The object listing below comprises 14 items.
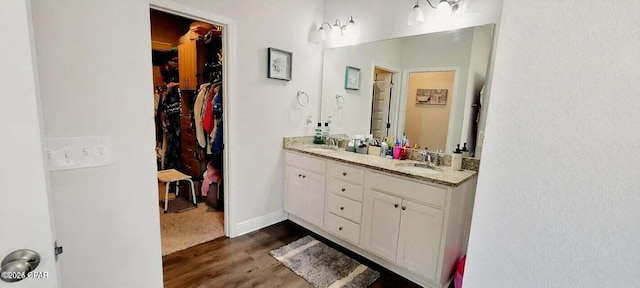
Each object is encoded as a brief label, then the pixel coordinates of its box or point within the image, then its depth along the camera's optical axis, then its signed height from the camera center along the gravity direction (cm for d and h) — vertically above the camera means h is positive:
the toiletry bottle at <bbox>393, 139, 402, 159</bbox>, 245 -31
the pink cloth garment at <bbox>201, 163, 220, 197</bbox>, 313 -80
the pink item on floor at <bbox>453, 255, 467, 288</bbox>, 180 -105
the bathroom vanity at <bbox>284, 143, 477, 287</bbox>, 180 -71
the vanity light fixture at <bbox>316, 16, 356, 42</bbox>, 275 +87
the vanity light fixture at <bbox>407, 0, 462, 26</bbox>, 206 +84
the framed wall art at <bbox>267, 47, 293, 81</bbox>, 258 +46
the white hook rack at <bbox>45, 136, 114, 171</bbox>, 97 -19
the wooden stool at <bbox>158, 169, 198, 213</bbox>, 308 -84
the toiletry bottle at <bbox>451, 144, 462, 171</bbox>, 207 -31
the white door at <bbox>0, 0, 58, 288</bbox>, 59 -12
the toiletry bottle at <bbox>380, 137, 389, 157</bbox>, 255 -31
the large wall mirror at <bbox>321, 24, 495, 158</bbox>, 210 +27
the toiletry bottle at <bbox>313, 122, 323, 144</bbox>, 309 -27
